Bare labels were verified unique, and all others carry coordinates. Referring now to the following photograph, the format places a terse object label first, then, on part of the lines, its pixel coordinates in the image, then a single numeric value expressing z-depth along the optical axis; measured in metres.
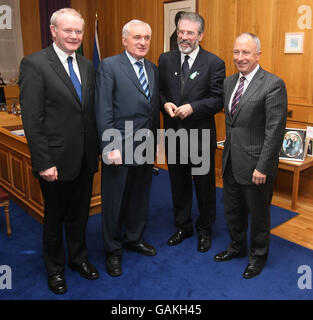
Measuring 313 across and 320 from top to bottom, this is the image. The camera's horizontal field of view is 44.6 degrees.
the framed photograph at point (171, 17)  5.23
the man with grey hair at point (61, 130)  2.27
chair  3.33
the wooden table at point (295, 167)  3.91
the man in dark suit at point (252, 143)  2.46
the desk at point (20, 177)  3.75
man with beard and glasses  2.89
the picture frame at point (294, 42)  4.02
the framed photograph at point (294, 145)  4.03
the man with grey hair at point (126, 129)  2.59
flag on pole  6.46
